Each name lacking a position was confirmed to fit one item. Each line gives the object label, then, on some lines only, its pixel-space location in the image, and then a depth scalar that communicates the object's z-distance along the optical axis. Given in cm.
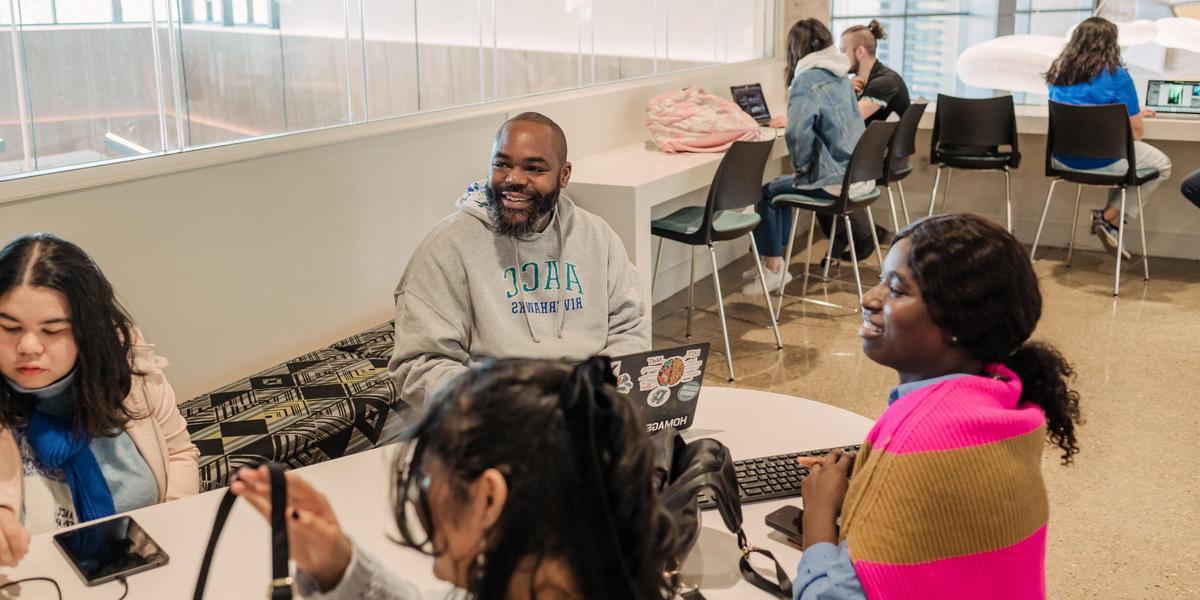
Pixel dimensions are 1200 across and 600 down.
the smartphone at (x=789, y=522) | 154
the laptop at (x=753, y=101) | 580
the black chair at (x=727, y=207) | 418
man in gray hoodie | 214
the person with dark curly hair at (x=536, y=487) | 83
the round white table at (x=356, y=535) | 143
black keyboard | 165
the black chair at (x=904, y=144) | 536
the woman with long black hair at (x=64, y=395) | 166
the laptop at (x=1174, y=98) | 571
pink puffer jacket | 484
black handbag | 138
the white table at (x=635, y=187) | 406
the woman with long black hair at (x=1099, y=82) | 542
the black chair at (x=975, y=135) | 578
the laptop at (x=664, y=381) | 170
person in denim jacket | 489
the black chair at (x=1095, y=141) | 518
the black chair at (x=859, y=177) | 474
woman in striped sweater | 127
